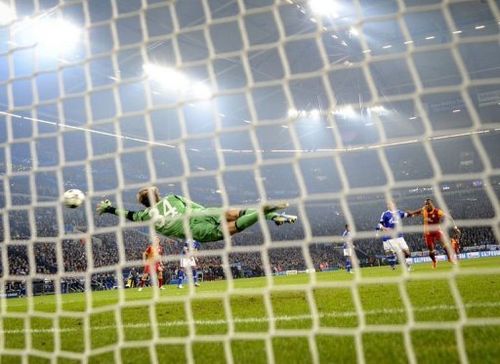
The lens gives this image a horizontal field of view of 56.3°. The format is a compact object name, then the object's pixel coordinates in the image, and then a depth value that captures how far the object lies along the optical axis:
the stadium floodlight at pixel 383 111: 26.35
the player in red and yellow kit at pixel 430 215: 9.33
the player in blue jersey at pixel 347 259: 15.40
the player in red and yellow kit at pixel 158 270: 11.52
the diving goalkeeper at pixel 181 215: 5.00
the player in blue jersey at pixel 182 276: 13.45
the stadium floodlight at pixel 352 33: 18.48
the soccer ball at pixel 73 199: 4.22
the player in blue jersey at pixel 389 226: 10.32
